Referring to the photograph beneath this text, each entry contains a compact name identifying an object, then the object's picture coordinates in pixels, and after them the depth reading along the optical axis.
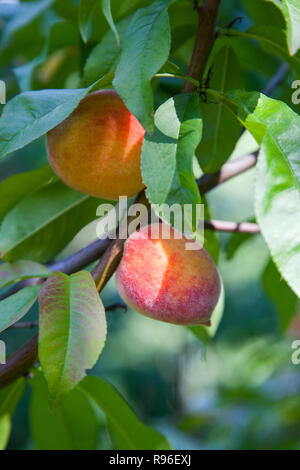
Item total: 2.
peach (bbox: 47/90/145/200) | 0.68
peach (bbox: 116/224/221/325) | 0.67
